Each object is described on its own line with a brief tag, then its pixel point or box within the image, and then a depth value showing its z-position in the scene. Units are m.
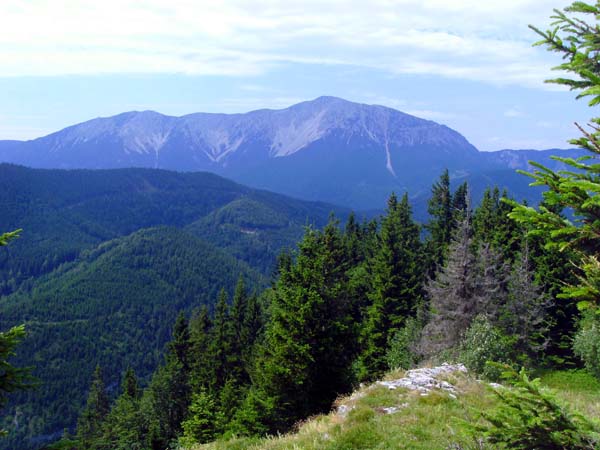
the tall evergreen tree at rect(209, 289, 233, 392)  48.22
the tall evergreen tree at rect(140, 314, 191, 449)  53.56
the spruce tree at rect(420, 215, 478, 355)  29.75
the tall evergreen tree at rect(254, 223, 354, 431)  22.80
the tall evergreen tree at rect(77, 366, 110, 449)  68.75
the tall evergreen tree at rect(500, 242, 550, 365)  34.38
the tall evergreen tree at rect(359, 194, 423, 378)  38.00
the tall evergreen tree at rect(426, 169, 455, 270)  53.28
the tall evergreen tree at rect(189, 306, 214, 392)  49.44
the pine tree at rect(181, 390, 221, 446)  30.44
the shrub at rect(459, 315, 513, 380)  23.66
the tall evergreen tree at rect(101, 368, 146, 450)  53.41
